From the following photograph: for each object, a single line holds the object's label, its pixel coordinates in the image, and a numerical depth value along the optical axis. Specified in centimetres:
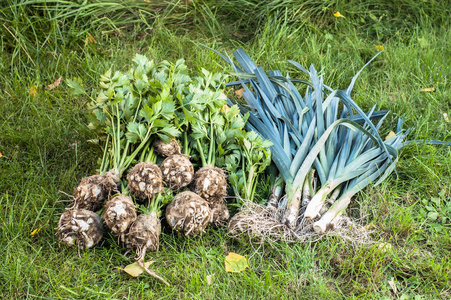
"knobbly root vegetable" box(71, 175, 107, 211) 222
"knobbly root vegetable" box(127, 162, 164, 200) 220
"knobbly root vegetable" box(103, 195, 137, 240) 210
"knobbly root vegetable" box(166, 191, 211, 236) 217
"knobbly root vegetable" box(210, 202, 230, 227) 234
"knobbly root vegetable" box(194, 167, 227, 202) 229
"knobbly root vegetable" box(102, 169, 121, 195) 226
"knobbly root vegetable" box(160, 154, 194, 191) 229
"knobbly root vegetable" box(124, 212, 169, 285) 212
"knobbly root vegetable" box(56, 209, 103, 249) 214
